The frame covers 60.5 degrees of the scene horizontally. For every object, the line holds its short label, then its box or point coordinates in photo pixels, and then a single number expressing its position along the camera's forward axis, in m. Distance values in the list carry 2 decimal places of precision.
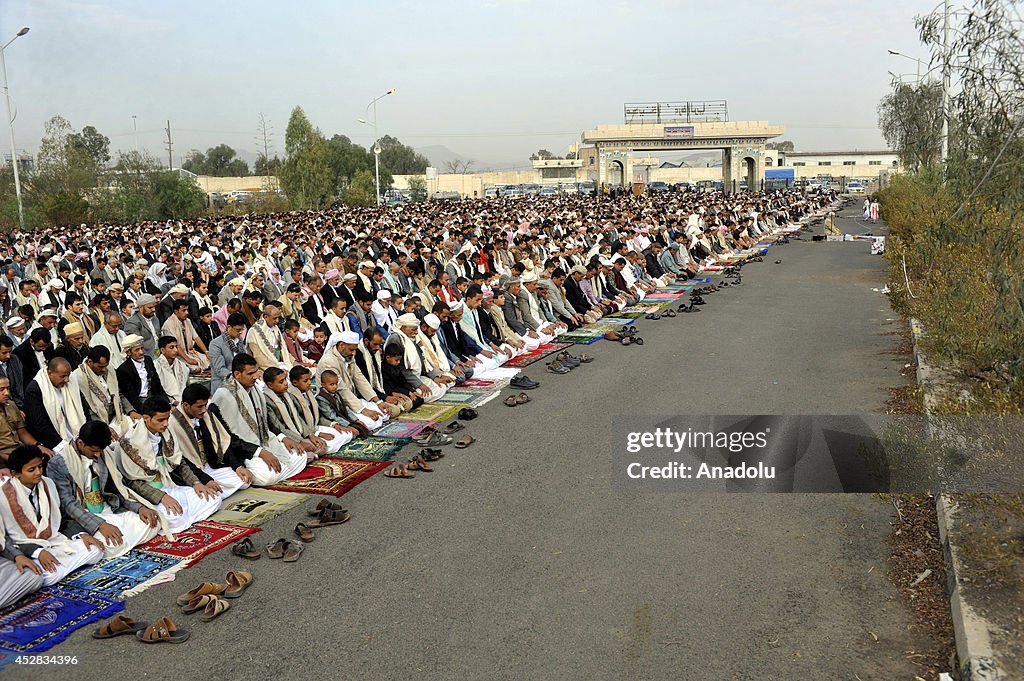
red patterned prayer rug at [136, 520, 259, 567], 5.14
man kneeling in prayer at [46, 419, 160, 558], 5.11
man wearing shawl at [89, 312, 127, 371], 8.83
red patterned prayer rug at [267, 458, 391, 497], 6.22
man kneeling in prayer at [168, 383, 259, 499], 6.04
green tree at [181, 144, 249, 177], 105.08
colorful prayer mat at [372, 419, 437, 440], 7.53
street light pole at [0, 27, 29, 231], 25.22
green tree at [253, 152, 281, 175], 73.84
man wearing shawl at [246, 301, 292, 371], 8.80
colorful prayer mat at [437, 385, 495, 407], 8.71
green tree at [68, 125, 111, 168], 92.02
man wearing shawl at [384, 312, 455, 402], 8.66
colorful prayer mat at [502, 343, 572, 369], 10.65
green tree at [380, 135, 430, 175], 92.88
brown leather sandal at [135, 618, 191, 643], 4.16
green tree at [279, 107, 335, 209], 44.94
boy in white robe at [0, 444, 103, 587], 4.75
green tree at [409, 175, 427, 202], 62.78
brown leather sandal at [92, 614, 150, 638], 4.21
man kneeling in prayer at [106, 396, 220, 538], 5.53
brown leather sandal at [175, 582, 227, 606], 4.50
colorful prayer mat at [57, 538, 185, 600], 4.68
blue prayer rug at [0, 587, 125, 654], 4.15
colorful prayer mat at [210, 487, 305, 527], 5.70
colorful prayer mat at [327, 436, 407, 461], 6.96
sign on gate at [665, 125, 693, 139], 54.72
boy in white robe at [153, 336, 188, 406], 7.96
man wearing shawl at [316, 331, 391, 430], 7.74
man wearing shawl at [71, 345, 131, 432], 7.00
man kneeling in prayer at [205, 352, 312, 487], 6.31
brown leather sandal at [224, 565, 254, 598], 4.62
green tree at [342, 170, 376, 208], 46.31
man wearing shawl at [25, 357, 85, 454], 6.36
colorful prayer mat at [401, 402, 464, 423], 8.10
